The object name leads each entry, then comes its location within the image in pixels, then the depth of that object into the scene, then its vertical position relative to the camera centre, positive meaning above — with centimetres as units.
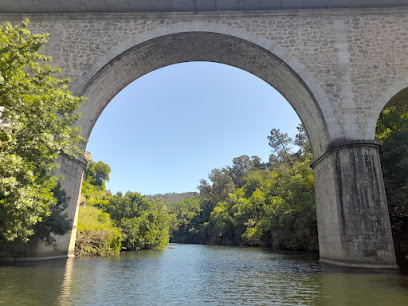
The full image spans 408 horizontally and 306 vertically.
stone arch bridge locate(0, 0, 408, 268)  1197 +818
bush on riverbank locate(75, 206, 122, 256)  1734 -24
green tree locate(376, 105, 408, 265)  1202 +259
